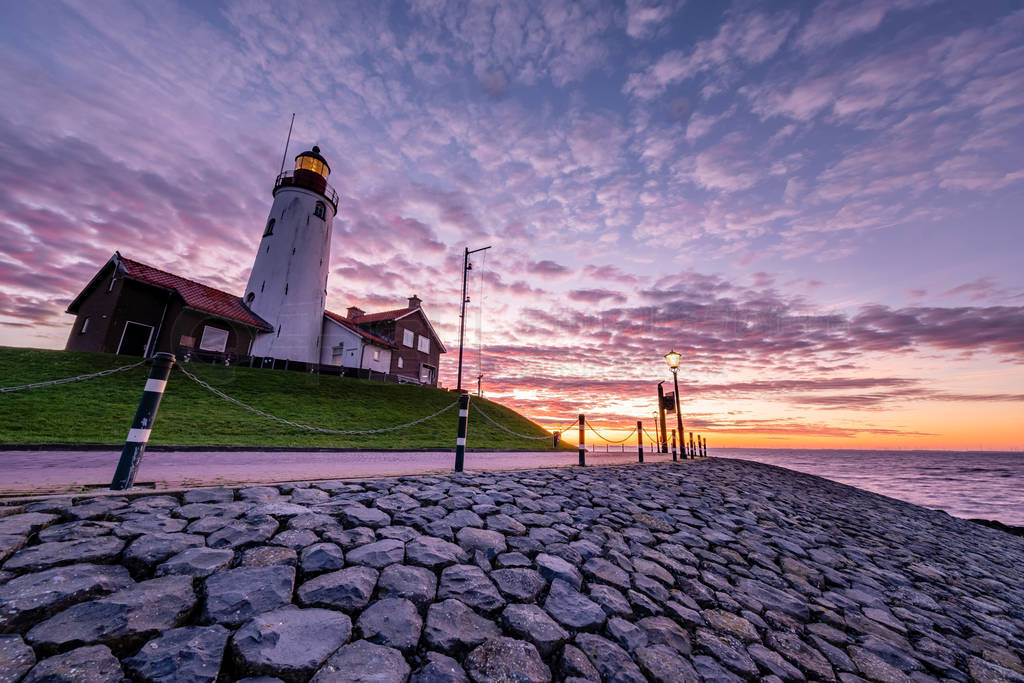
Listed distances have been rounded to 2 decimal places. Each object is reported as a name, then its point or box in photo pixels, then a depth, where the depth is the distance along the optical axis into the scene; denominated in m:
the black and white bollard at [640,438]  11.60
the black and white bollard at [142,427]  3.58
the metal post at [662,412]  16.81
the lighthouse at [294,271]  25.03
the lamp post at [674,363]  14.62
